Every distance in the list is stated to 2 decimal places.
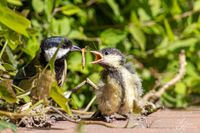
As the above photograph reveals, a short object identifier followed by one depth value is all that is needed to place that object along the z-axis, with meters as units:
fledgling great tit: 4.79
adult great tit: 5.47
